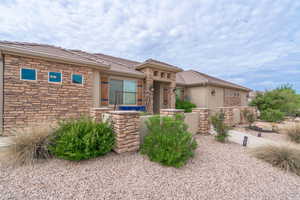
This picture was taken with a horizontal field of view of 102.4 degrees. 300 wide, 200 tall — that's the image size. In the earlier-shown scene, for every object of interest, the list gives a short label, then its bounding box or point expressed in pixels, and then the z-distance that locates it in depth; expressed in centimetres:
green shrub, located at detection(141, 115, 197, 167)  287
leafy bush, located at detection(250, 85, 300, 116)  1083
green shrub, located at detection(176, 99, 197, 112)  1053
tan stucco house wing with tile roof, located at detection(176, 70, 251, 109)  1140
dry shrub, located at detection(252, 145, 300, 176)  296
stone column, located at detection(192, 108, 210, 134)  564
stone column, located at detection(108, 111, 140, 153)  329
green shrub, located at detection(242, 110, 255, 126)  686
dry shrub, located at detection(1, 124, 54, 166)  276
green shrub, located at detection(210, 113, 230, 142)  469
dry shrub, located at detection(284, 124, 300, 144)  480
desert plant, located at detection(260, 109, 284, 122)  832
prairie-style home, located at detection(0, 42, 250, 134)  455
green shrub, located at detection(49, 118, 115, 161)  279
